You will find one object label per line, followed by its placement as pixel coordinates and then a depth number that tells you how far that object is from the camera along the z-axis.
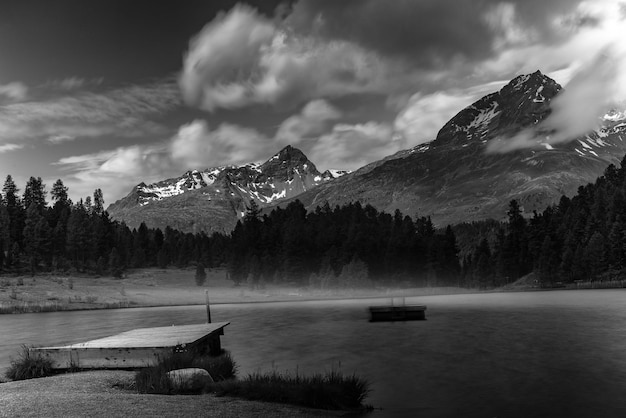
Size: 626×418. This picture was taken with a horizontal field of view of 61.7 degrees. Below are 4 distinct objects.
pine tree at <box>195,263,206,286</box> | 170.88
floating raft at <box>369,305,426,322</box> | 78.62
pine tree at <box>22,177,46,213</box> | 196.88
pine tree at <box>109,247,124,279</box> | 174.00
